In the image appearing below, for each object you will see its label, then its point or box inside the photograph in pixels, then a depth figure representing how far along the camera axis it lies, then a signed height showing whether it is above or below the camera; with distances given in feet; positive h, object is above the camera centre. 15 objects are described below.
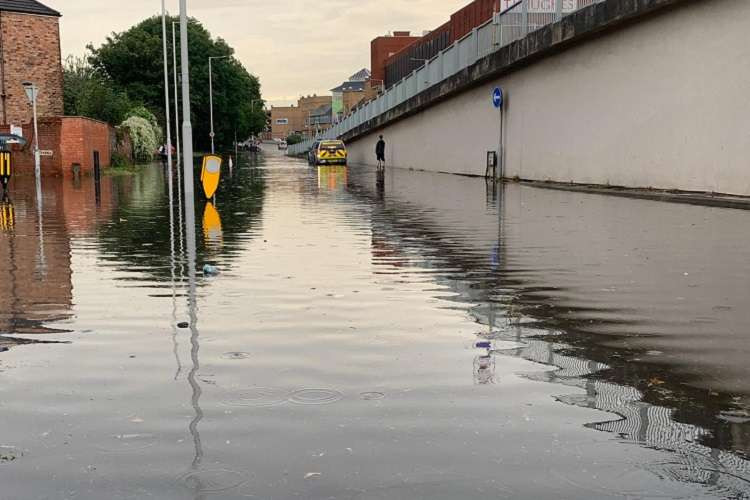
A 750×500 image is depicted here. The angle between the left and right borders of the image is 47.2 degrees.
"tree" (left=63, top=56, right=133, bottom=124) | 158.92 +10.70
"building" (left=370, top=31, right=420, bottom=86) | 320.09 +40.04
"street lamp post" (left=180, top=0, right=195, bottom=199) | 63.26 +3.29
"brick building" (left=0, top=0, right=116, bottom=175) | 136.36 +14.92
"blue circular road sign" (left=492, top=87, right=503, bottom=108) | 94.99 +6.24
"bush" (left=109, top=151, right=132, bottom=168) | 139.14 -0.98
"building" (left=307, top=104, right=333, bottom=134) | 639.72 +26.51
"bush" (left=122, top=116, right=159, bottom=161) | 170.81 +3.76
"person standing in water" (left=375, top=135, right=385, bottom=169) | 143.54 +0.19
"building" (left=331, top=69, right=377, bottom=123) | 481.46 +36.02
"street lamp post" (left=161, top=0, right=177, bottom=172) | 131.01 +7.78
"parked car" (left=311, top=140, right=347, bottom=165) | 173.58 +0.26
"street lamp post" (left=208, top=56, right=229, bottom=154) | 260.42 +21.75
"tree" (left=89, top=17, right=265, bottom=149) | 252.83 +25.93
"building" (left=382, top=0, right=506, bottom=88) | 143.03 +24.92
